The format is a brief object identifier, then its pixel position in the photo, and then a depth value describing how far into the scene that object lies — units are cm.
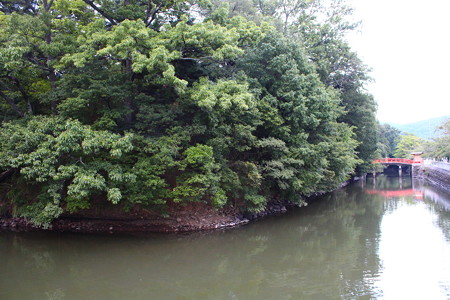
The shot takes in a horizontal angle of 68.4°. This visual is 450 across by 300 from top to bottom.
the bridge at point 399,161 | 3675
